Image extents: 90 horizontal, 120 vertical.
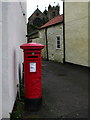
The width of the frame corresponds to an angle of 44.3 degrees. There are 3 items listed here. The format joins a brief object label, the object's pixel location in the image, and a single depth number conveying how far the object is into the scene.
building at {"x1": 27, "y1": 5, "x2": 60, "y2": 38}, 35.17
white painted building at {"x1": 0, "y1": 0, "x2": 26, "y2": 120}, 2.20
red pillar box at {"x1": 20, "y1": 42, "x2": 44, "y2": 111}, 2.86
